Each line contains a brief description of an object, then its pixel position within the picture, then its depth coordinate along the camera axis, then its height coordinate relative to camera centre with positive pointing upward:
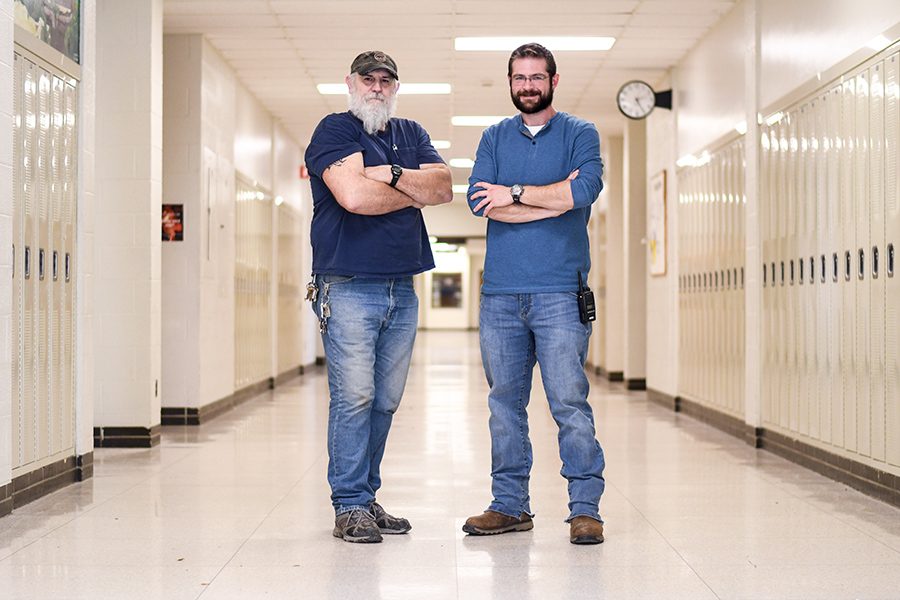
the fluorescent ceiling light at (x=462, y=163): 17.11 +2.36
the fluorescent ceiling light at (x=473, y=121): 13.19 +2.32
